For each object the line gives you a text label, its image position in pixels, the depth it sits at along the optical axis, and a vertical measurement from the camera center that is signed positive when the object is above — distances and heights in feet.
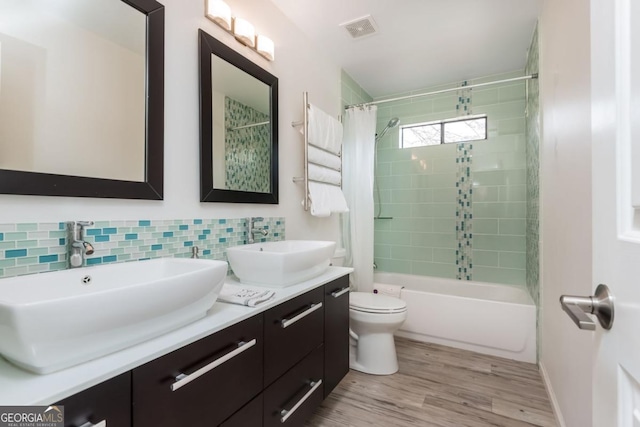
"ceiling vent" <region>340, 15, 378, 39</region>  6.86 +4.36
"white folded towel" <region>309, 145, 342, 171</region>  7.02 +1.33
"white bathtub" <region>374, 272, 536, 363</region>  7.43 -2.88
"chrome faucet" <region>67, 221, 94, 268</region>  3.11 -0.33
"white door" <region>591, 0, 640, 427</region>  1.40 +0.06
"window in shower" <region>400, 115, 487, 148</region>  9.94 +2.76
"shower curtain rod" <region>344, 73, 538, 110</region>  7.01 +3.17
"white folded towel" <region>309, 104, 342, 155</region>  6.95 +2.00
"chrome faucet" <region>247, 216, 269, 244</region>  5.46 -0.31
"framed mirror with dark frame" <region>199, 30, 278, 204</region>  4.74 +1.54
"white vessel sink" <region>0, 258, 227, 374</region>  1.87 -0.72
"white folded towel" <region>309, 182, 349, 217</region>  6.86 +0.31
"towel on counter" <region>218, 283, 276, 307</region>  3.63 -1.04
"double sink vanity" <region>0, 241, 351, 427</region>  1.95 -1.10
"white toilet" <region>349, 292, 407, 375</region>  6.79 -2.78
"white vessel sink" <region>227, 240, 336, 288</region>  4.31 -0.79
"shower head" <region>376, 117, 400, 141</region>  10.50 +3.07
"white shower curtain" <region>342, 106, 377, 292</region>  8.75 +0.53
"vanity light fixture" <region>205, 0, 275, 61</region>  4.79 +3.24
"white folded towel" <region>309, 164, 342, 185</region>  7.00 +0.93
